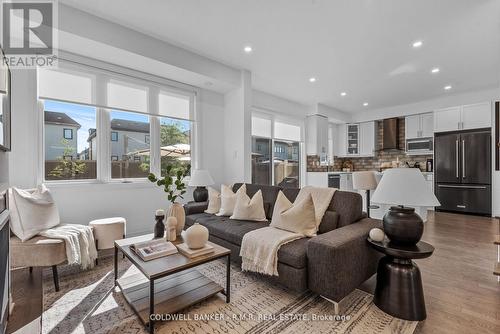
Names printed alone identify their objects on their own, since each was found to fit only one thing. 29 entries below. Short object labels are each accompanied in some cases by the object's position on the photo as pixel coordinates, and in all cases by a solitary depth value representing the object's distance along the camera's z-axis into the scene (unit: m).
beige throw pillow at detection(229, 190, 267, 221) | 2.99
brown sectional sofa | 1.78
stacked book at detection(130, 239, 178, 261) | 1.82
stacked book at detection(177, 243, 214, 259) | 1.85
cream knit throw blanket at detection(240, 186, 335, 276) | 2.06
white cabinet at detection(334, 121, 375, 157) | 7.08
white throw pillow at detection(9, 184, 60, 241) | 2.19
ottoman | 2.69
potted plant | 2.25
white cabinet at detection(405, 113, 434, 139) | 6.10
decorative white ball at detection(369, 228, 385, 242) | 1.94
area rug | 1.67
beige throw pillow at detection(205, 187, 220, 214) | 3.42
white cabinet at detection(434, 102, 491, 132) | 5.25
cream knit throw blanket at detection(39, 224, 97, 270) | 2.22
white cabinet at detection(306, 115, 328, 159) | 6.42
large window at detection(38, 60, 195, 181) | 3.04
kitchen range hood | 6.64
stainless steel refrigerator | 5.18
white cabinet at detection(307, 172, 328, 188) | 6.17
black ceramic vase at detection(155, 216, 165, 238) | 2.32
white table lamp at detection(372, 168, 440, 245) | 1.71
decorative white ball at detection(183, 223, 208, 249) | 1.92
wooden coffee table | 1.65
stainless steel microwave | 6.08
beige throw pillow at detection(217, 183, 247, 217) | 3.25
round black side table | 1.72
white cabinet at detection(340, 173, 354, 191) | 6.51
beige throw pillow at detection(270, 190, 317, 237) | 2.34
